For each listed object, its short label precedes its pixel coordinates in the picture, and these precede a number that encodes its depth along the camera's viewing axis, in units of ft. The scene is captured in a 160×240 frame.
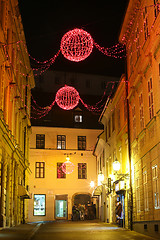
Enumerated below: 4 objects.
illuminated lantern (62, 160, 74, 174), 150.95
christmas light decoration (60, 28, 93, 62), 46.87
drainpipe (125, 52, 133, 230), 68.18
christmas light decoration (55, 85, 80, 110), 74.23
